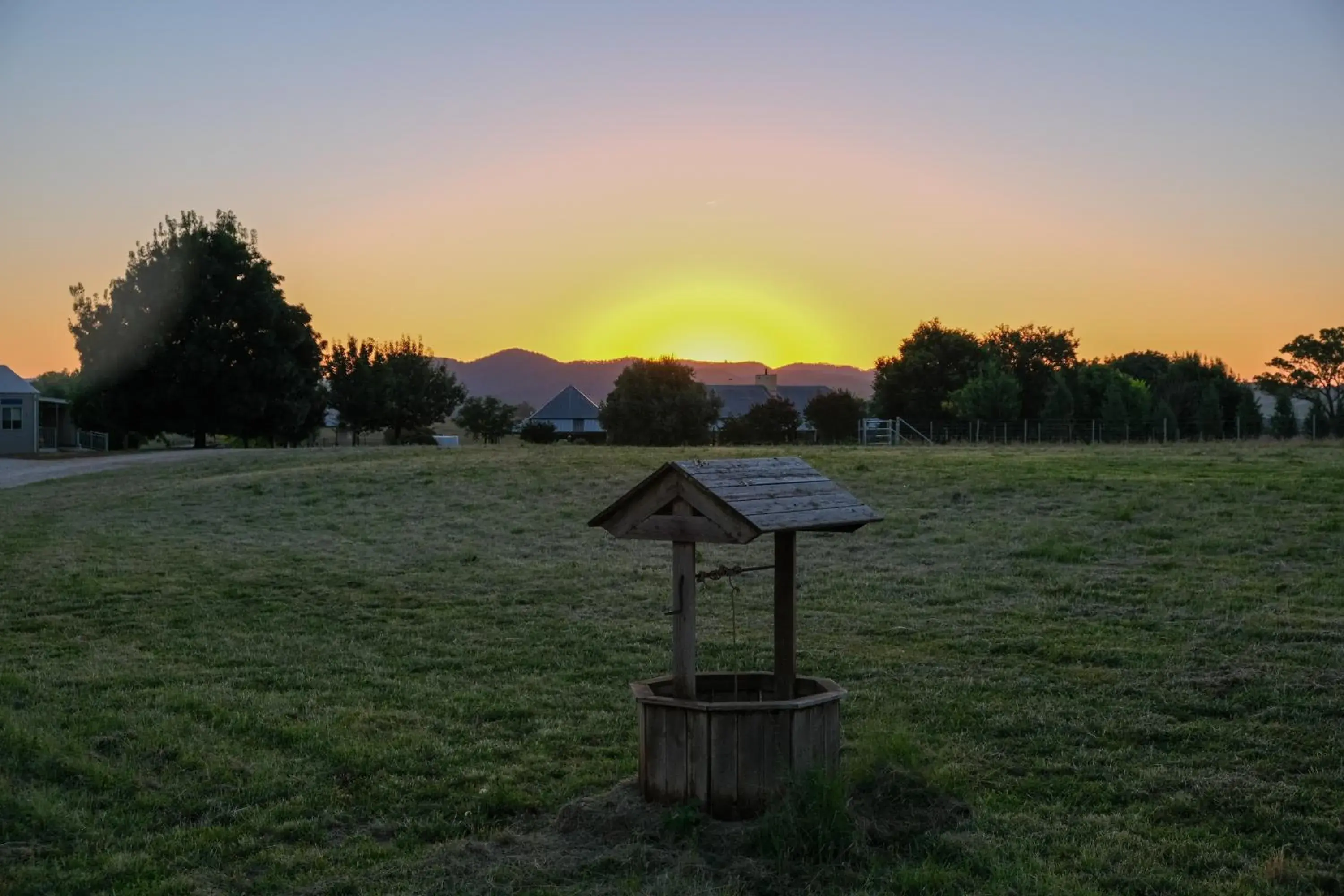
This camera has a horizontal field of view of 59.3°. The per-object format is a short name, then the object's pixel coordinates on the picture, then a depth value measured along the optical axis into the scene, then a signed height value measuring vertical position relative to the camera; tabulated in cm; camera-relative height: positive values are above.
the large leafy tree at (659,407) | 6444 +188
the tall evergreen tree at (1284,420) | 5141 +101
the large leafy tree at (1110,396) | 5447 +232
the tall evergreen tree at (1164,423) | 5112 +89
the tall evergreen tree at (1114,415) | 5206 +128
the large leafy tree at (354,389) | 6184 +270
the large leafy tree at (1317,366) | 6881 +457
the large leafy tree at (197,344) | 4878 +403
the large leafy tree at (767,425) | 6122 +89
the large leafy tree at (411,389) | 6300 +287
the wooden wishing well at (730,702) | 605 -134
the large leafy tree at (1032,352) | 7506 +604
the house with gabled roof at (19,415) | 5269 +107
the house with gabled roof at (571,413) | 10369 +247
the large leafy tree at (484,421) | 7181 +121
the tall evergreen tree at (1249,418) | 5297 +116
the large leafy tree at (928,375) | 7456 +429
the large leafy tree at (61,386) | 6639 +360
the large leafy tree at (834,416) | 6669 +145
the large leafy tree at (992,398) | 6125 +231
